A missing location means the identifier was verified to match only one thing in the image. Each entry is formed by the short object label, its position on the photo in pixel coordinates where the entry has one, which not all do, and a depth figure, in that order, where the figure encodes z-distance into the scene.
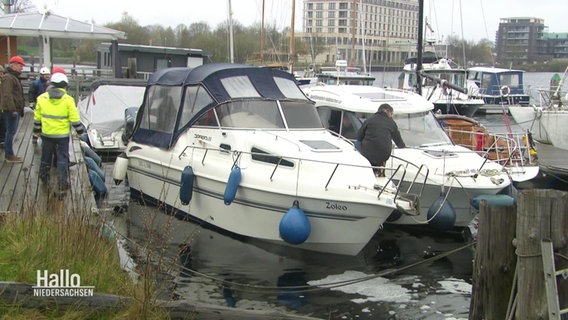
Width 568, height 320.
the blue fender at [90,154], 11.95
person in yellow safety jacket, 9.06
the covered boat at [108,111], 16.34
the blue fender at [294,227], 8.80
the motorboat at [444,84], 32.53
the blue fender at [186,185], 10.58
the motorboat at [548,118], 18.89
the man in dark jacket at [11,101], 10.44
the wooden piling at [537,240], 4.95
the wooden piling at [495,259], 5.32
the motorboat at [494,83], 38.22
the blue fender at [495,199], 10.17
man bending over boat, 10.80
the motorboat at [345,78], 35.84
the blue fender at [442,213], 10.45
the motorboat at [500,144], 12.25
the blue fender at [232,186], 9.62
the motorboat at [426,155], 10.74
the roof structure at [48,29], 20.33
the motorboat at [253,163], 9.03
